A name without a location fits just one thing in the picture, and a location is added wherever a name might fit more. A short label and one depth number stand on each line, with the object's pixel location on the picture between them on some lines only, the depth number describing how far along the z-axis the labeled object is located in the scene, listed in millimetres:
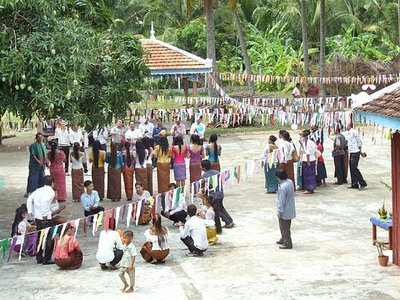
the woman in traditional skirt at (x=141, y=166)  18812
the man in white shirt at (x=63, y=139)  22359
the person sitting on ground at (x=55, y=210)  14250
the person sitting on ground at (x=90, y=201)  15758
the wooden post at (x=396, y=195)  12946
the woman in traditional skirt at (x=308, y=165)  19266
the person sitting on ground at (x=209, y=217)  14664
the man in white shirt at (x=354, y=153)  19516
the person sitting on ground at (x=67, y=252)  13219
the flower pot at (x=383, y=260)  13055
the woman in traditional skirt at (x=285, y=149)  18406
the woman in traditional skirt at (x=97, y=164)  18750
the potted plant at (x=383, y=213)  13906
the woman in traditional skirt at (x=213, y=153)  18734
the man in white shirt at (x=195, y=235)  13914
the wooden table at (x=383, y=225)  13430
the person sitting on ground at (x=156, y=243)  13484
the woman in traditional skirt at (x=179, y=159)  18969
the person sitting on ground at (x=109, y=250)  13078
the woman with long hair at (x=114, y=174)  18750
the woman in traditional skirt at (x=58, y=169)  18594
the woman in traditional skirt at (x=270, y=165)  18422
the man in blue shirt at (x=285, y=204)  14152
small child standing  12039
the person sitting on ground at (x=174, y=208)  15781
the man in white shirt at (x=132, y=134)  21891
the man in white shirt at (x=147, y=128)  24134
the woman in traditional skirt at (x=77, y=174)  18844
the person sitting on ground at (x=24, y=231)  14039
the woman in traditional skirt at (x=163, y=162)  18984
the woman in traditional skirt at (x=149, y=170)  19000
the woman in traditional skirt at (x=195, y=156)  18875
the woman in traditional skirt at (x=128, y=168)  18750
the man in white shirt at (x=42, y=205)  14031
